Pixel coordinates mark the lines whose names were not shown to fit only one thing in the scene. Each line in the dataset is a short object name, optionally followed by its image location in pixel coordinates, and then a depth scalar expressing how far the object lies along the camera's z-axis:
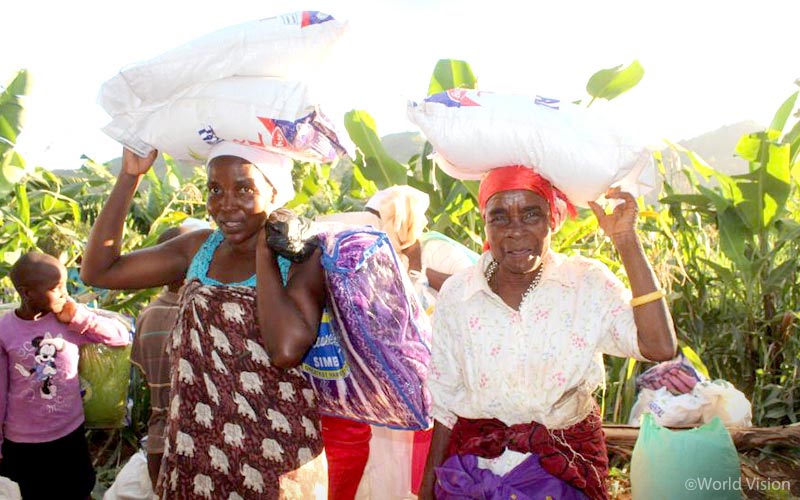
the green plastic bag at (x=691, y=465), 2.65
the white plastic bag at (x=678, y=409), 3.43
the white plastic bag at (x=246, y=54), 1.90
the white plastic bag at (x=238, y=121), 1.90
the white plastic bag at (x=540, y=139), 1.75
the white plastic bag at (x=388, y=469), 2.99
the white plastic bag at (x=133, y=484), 3.56
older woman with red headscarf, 1.79
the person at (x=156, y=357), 3.21
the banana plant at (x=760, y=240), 4.30
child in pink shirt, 3.24
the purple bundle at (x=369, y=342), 1.94
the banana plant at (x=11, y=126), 4.88
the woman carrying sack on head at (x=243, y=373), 1.79
